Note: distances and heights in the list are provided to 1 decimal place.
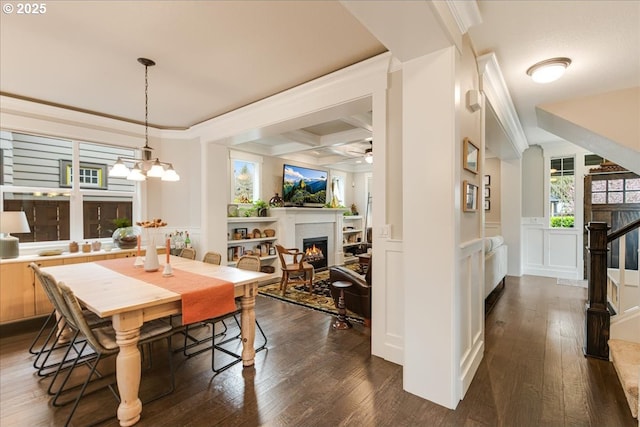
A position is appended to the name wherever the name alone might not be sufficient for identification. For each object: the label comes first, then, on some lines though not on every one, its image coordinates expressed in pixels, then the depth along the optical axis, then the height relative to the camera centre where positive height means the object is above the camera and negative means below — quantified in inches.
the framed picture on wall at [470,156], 82.3 +17.0
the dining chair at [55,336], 81.7 -48.7
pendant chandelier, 109.6 +16.9
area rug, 153.1 -51.0
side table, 128.6 -45.3
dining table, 70.8 -22.2
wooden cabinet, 124.0 -34.1
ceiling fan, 194.1 +37.2
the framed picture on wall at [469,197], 82.7 +4.6
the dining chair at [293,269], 179.9 -35.4
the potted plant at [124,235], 160.1 -12.6
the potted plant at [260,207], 221.3 +4.3
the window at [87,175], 156.9 +21.6
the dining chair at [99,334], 71.9 -34.2
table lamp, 120.4 -6.7
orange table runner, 79.4 -22.6
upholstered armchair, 124.8 -35.3
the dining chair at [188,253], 150.2 -20.8
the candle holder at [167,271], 99.6 -19.9
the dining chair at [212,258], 133.5 -21.1
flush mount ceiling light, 100.6 +50.2
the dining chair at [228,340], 98.0 -49.9
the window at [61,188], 142.0 +13.7
